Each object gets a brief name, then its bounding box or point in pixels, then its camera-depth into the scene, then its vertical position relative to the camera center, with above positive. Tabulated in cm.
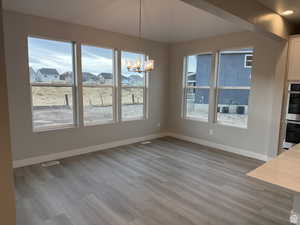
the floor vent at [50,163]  380 -142
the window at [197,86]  523 +16
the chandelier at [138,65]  329 +43
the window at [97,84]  446 +14
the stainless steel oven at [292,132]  355 -69
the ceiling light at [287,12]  306 +126
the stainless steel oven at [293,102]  354 -15
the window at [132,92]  508 -3
